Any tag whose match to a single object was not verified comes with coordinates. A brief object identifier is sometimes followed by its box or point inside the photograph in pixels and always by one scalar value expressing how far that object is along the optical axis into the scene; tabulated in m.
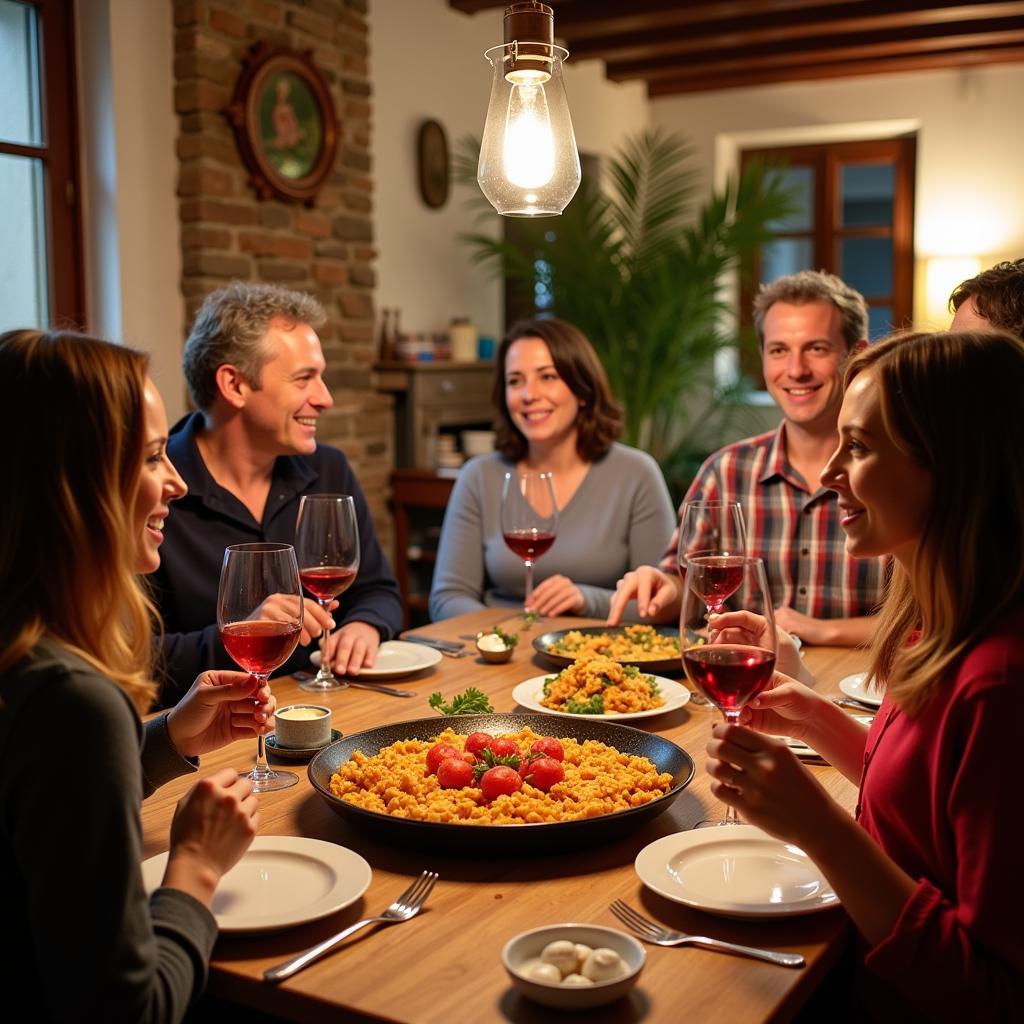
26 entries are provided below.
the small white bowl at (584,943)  1.01
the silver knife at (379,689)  2.02
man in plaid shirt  2.67
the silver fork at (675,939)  1.11
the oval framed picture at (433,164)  5.39
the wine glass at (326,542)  2.03
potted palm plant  5.57
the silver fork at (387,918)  1.09
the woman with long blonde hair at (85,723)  0.99
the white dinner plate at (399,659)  2.12
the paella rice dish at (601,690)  1.82
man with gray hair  2.49
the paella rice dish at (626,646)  2.13
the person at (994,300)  1.75
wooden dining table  1.04
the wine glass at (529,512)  2.50
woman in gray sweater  3.20
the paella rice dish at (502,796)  1.34
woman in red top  1.09
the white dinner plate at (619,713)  1.79
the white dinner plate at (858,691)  1.87
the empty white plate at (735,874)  1.19
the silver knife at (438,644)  2.35
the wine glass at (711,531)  1.97
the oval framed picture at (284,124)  4.23
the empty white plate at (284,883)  1.16
